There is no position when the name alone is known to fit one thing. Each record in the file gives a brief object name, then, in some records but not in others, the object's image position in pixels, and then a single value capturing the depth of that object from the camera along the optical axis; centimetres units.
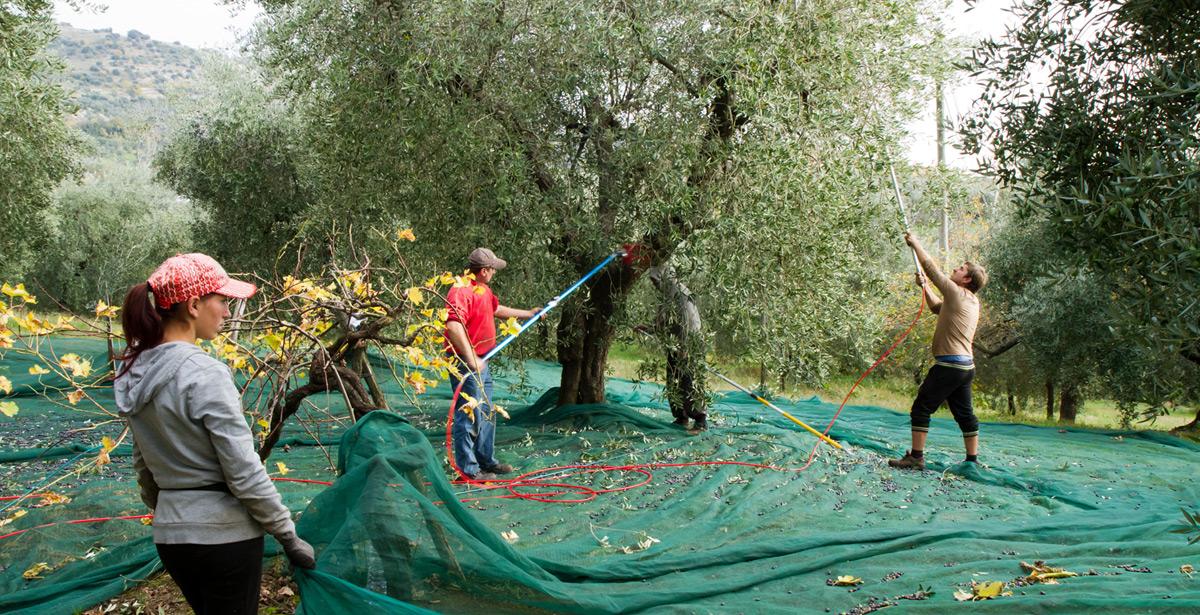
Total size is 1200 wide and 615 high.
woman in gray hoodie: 285
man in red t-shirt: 751
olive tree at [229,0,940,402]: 788
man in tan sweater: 819
